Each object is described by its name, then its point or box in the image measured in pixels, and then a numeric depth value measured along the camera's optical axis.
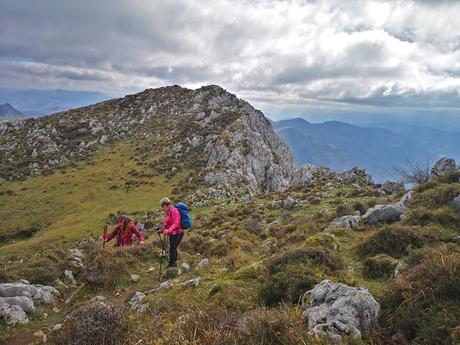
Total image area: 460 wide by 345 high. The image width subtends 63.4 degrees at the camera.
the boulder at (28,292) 12.31
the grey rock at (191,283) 12.58
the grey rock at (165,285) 12.85
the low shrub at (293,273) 9.88
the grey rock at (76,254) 17.63
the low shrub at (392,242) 13.30
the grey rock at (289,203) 30.51
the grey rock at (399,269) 10.23
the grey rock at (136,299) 10.99
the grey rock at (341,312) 6.74
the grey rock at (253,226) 23.96
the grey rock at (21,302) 11.54
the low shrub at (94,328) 7.33
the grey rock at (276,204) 32.38
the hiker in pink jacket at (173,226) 16.02
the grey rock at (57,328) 8.85
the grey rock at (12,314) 10.54
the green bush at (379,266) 11.42
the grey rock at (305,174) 51.03
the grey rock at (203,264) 15.53
